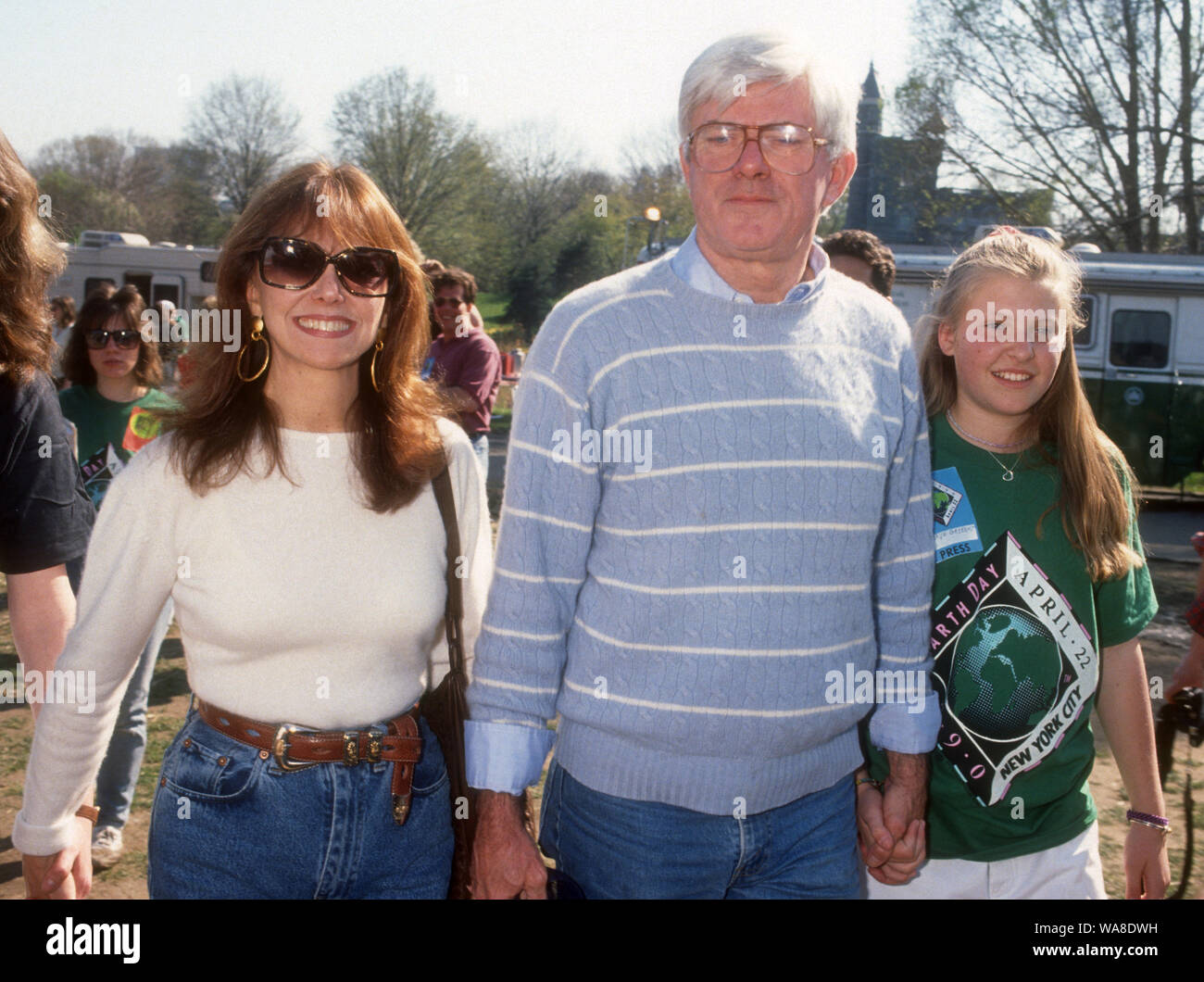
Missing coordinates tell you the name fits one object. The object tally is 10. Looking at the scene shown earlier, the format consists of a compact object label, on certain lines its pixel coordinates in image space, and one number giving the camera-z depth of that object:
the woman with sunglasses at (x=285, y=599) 1.82
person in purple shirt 7.23
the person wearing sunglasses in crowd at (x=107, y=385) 4.47
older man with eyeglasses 1.81
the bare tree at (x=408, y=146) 42.91
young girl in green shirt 2.18
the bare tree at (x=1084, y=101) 20.78
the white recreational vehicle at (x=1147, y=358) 13.68
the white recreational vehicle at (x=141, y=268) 22.27
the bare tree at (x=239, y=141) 44.12
